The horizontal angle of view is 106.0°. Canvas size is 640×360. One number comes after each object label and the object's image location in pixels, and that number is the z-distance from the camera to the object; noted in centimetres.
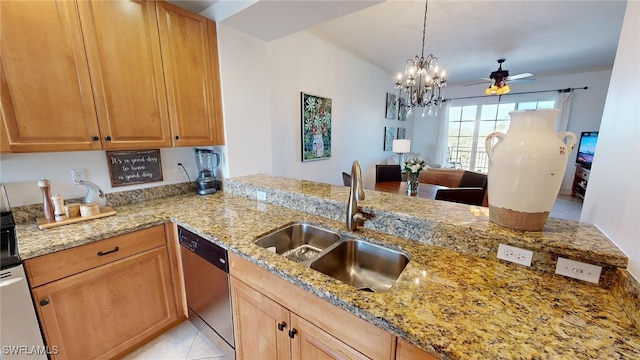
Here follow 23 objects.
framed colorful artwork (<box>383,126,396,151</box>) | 542
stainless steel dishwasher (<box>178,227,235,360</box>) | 127
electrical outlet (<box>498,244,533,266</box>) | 90
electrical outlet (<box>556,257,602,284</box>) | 79
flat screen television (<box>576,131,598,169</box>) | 480
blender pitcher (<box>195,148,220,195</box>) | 199
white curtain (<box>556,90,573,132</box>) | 523
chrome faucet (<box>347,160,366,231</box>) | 113
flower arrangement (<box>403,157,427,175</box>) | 277
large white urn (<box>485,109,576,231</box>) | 84
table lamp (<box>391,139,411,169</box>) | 448
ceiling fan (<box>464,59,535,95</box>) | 390
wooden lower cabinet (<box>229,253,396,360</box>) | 76
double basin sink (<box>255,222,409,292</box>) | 111
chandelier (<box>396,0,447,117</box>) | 296
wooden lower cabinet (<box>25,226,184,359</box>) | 116
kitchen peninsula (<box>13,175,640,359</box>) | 60
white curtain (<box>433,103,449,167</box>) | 659
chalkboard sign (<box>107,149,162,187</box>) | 170
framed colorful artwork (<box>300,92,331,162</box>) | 317
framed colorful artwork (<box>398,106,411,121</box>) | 593
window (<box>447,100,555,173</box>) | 596
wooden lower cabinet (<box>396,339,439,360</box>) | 64
